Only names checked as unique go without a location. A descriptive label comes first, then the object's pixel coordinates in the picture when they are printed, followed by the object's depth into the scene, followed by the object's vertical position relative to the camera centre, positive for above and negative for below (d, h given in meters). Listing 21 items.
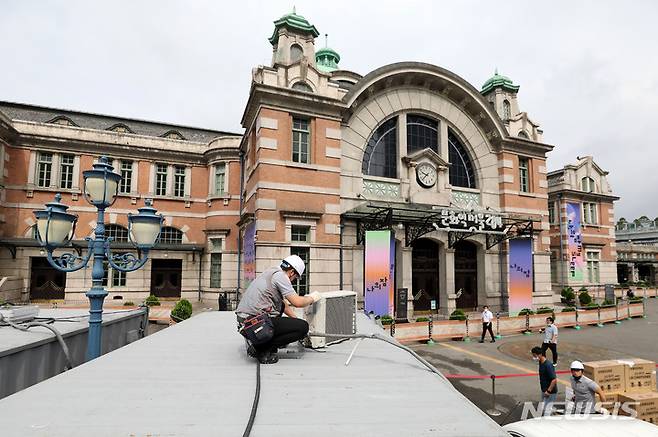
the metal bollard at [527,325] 18.23 -3.38
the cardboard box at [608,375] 7.41 -2.37
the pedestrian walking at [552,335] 11.98 -2.52
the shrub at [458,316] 17.38 -2.78
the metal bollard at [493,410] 8.03 -3.41
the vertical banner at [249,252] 17.59 +0.20
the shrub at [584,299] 28.03 -3.10
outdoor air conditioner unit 5.11 -0.86
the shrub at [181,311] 18.02 -2.80
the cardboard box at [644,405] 6.96 -2.80
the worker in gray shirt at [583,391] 6.69 -2.45
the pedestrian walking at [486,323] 16.08 -2.87
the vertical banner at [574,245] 33.41 +1.21
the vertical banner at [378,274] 17.91 -0.84
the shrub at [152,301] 22.20 -2.79
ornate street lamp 7.09 +0.56
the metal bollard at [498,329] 17.06 -3.42
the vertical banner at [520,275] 21.95 -1.04
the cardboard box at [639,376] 7.60 -2.44
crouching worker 4.24 -0.72
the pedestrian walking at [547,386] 7.61 -2.72
